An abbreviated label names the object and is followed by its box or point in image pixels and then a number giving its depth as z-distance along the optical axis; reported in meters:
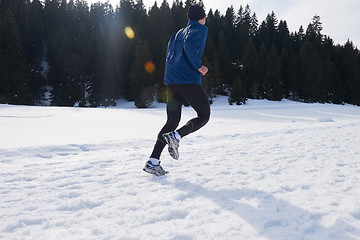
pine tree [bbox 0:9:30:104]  26.12
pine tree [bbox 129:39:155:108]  29.84
